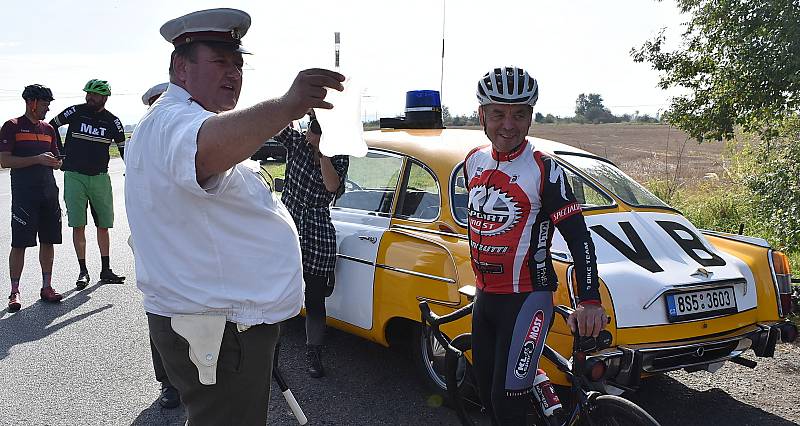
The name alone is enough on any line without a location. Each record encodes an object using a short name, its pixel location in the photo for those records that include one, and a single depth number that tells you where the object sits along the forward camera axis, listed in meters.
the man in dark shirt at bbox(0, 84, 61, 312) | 6.38
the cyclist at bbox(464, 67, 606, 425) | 2.89
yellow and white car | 3.40
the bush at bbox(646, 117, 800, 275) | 6.11
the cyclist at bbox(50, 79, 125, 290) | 6.84
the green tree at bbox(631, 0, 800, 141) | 5.69
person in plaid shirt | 4.53
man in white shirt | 1.84
